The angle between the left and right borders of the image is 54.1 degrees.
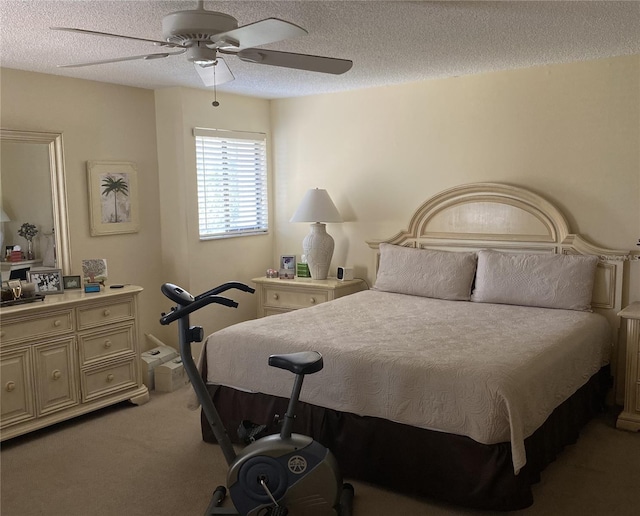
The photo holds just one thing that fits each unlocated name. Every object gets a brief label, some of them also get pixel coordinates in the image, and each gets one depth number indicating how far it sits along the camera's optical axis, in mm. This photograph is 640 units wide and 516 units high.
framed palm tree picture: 4660
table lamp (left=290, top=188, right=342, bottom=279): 5195
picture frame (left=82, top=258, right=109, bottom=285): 4453
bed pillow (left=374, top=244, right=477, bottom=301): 4539
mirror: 4109
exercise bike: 2715
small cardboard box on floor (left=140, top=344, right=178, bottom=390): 4750
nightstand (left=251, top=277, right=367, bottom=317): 5141
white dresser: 3734
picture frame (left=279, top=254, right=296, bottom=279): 5496
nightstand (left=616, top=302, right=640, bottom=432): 3756
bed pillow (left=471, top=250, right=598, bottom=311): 4109
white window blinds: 5277
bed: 2814
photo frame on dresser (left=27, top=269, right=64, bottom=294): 4148
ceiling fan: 2479
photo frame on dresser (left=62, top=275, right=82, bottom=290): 4328
